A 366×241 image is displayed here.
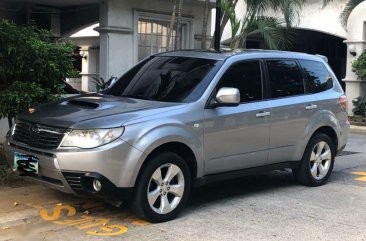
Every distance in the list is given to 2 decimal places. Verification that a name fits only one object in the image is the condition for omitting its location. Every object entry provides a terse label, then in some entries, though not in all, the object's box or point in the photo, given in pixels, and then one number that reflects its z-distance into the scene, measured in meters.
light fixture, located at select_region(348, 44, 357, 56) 18.09
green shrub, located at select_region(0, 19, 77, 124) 6.85
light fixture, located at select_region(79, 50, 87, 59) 22.32
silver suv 5.31
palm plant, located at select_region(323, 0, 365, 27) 18.58
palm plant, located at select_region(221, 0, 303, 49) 11.87
